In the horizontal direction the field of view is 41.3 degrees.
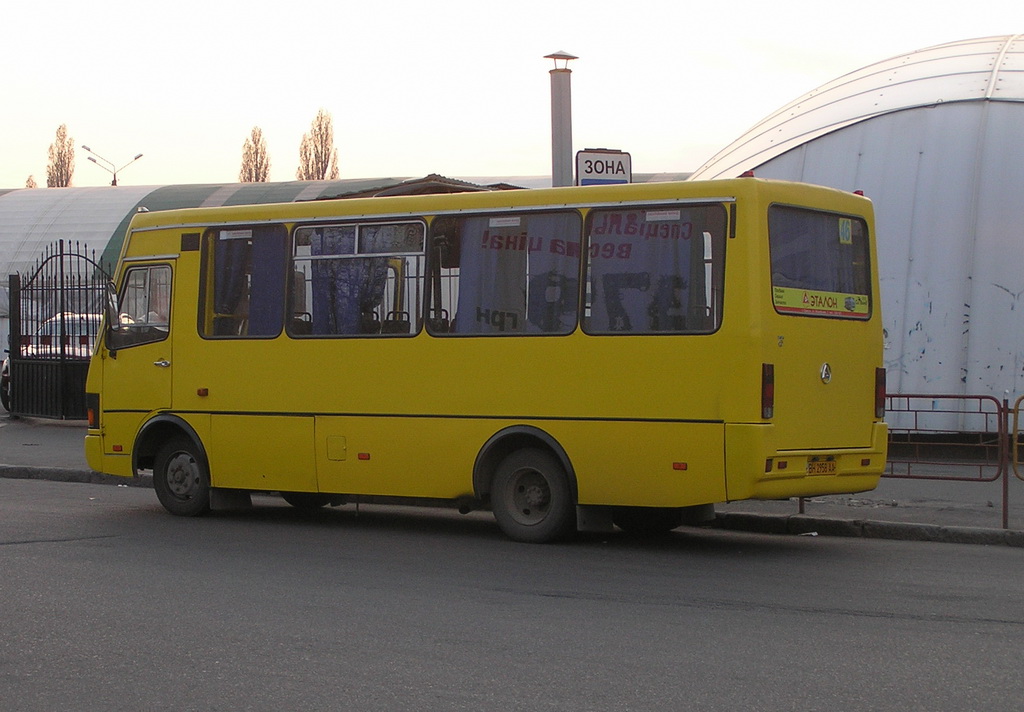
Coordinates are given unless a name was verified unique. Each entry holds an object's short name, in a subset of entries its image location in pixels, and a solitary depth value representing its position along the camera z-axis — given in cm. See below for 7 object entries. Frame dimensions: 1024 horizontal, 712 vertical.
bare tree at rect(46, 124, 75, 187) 8912
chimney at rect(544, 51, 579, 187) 1489
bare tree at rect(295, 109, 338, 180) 7862
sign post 1347
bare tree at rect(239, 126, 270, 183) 8225
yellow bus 1020
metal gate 2262
